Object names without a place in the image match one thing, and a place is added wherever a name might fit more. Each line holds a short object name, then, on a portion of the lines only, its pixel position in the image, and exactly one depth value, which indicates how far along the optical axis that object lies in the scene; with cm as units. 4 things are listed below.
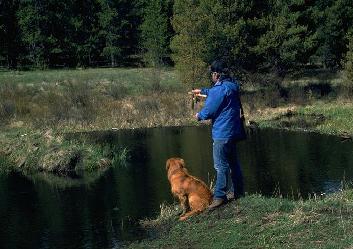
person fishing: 955
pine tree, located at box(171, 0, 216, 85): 3603
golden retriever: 1009
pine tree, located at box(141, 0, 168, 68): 5616
